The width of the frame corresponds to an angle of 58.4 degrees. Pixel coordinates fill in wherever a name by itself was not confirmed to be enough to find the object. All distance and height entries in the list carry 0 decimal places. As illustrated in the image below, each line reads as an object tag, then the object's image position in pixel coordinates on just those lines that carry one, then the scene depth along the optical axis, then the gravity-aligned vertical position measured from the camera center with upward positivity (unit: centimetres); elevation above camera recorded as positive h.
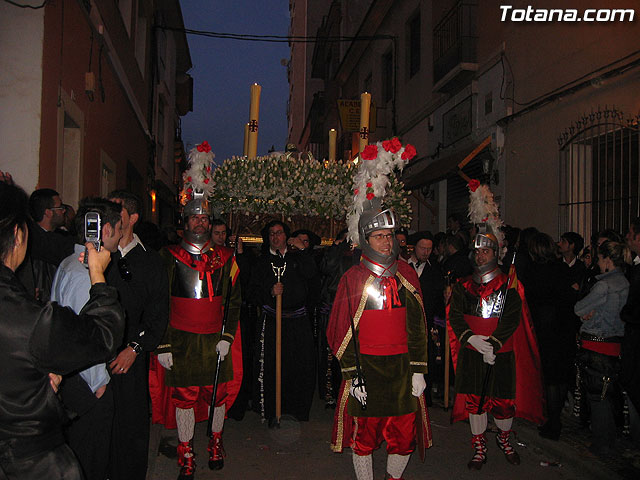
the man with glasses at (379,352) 414 -69
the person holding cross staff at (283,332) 633 -85
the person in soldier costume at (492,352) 517 -85
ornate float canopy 646 +75
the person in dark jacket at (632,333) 439 -55
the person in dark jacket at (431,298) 725 -49
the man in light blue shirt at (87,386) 301 -72
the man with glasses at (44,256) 355 -4
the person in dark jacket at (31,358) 206 -40
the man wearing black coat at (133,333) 358 -53
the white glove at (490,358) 507 -86
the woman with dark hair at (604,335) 513 -66
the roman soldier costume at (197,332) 488 -68
